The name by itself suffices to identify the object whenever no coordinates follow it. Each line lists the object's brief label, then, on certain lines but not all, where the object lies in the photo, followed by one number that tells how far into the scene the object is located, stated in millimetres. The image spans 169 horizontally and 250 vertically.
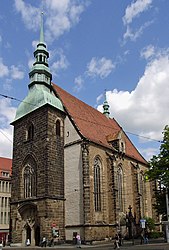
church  23593
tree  20390
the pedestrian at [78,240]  21679
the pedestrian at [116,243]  17778
